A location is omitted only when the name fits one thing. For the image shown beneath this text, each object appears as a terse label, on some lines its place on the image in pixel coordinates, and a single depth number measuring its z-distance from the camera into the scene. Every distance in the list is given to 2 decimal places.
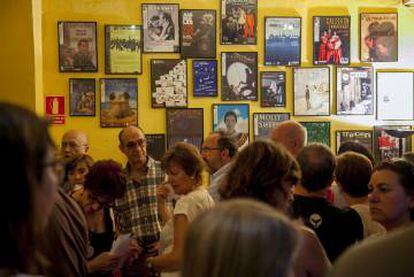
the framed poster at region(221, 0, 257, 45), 5.96
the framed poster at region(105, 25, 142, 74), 5.84
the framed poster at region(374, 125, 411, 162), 6.22
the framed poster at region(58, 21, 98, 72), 5.79
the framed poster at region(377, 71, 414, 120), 6.23
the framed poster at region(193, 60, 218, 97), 5.94
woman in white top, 2.95
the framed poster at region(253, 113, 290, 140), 6.04
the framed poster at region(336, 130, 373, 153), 6.16
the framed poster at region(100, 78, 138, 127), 5.85
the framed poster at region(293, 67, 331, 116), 6.10
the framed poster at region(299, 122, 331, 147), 6.13
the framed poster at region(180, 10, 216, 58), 5.89
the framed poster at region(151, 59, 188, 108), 5.89
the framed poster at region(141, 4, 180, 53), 5.86
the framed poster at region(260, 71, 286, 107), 6.05
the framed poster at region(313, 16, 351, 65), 6.11
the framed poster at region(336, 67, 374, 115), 6.16
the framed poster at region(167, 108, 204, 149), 5.93
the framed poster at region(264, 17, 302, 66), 6.04
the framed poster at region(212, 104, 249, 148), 5.98
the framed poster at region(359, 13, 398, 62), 6.19
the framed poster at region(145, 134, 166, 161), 5.88
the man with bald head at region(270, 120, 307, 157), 4.18
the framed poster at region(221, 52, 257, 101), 5.98
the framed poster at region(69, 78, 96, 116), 5.81
